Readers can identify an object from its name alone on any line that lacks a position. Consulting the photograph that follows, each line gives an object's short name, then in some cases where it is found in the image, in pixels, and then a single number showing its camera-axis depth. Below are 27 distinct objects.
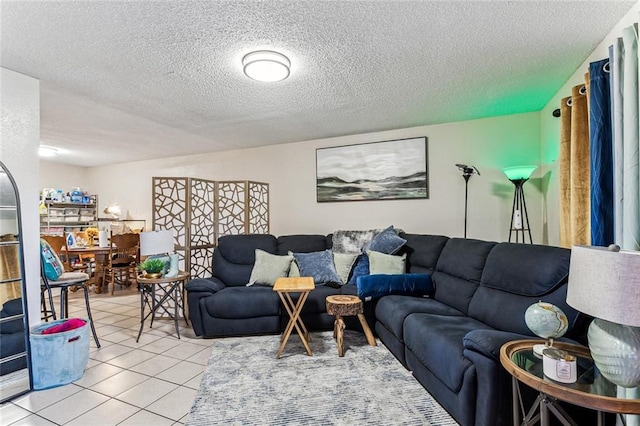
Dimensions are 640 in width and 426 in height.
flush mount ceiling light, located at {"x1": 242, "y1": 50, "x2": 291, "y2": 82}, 2.28
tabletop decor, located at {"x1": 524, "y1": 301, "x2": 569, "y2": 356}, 1.47
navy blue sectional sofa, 1.68
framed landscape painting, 4.16
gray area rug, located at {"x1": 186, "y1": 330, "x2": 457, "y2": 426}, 1.90
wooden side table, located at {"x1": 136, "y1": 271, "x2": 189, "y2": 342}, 3.26
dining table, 5.08
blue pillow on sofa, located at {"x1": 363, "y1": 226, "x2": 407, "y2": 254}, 3.59
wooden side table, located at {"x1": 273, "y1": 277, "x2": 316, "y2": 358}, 2.76
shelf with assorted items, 6.18
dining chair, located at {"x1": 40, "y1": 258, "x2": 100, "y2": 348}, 2.63
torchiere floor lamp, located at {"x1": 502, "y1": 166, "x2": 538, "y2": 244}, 3.25
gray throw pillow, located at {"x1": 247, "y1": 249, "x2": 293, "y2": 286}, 3.58
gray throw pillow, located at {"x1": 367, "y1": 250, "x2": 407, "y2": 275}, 3.41
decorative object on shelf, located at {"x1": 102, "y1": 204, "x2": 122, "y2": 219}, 6.53
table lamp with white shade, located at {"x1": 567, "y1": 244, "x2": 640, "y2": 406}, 1.08
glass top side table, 1.13
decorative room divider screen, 4.03
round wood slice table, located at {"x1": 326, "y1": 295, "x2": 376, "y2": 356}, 2.81
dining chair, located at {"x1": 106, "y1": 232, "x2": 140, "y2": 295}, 5.17
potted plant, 3.34
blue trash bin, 2.29
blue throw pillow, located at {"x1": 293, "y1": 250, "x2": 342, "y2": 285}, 3.64
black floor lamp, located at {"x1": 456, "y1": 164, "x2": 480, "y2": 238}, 3.77
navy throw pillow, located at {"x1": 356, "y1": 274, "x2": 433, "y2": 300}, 3.12
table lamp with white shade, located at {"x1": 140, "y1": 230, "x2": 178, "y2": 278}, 3.26
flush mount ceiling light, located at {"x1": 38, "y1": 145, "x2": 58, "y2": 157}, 5.11
